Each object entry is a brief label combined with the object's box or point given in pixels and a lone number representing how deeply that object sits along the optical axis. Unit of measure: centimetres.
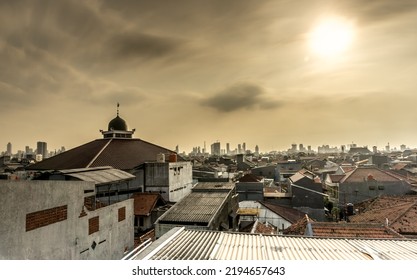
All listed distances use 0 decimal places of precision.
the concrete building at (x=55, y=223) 849
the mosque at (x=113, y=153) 2520
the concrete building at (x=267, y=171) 5791
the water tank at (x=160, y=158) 2606
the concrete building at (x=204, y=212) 1619
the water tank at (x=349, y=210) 2367
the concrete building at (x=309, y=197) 2928
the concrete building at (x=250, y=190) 3052
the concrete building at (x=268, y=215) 2353
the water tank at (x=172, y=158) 2721
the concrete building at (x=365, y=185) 3020
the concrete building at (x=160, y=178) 2448
